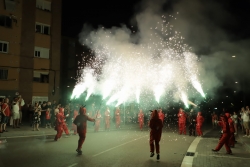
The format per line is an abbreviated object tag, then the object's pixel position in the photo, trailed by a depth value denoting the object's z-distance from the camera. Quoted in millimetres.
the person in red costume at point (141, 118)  16313
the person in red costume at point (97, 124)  14276
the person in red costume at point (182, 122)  13934
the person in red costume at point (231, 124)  8543
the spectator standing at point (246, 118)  12694
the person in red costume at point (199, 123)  13225
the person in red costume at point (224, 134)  8036
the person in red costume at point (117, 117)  16650
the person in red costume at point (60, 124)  10261
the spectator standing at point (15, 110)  13190
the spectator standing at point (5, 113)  11607
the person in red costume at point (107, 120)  15481
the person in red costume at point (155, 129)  7132
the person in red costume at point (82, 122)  7658
